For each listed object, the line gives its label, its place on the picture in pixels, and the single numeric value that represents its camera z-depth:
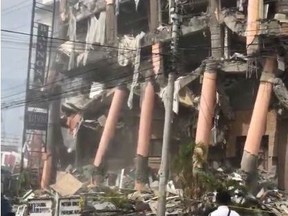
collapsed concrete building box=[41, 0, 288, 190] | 19.94
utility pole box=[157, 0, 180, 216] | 13.97
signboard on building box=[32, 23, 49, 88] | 31.95
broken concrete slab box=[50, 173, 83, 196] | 19.34
